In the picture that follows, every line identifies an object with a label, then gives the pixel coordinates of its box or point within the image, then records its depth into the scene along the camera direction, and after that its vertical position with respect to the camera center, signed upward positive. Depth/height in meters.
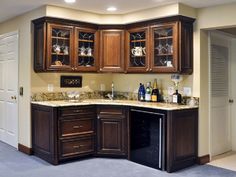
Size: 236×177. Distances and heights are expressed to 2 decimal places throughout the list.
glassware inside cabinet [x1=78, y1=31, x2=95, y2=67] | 5.12 +0.56
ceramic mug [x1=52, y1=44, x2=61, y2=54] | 4.84 +0.54
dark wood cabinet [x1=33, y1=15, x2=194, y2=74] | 4.53 +0.58
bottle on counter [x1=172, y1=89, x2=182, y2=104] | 4.69 -0.26
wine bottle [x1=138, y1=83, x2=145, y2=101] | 5.18 -0.22
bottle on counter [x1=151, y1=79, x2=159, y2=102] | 5.00 -0.23
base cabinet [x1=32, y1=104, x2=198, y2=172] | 4.23 -0.82
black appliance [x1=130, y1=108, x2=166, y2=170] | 4.24 -0.86
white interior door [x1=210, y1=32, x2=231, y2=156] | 4.98 -0.33
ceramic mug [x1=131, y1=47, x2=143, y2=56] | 5.02 +0.51
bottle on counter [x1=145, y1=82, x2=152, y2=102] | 5.08 -0.21
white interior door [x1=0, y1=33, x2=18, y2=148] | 5.52 -0.15
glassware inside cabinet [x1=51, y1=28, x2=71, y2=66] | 4.82 +0.55
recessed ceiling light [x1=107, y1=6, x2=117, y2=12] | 4.79 +1.19
